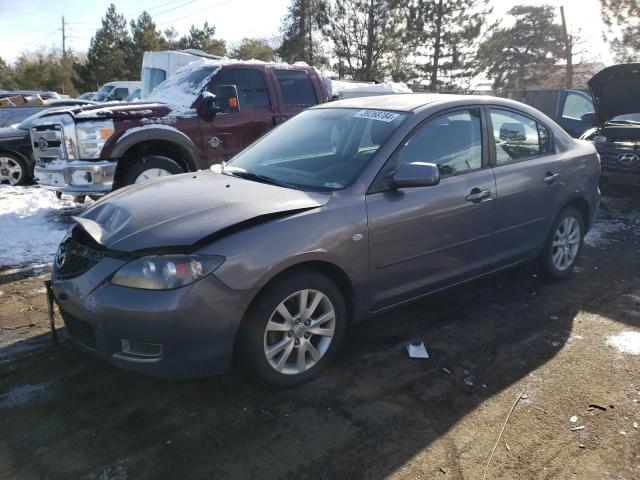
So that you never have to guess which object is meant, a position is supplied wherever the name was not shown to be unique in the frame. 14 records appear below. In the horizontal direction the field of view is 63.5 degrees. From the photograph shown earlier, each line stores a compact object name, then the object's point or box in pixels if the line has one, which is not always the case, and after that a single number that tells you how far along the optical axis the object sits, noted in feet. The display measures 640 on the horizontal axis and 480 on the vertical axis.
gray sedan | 8.90
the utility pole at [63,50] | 135.68
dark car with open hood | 24.75
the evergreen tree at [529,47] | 118.73
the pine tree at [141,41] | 125.90
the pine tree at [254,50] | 110.42
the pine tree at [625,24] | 81.25
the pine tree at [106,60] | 127.34
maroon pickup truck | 20.79
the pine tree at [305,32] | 95.40
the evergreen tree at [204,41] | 131.54
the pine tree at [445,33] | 93.04
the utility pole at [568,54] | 91.29
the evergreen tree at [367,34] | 91.45
